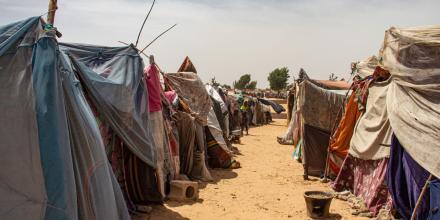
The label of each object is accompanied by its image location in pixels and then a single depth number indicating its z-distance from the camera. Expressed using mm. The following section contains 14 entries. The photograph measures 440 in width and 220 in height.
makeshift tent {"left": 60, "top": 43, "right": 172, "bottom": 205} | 5668
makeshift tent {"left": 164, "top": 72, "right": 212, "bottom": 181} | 9339
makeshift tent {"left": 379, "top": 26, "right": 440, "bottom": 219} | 5273
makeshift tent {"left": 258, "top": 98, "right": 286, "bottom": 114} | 31181
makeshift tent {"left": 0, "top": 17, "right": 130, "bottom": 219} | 3768
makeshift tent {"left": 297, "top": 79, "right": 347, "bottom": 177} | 9891
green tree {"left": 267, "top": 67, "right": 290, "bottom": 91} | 60862
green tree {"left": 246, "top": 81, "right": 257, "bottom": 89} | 68725
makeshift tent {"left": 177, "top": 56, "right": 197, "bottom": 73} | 11164
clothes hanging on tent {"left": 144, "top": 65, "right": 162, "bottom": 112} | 7031
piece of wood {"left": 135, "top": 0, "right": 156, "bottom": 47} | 6678
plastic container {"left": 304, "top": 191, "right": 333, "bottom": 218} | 6512
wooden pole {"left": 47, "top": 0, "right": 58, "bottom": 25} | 4586
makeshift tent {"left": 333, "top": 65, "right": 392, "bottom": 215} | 6758
